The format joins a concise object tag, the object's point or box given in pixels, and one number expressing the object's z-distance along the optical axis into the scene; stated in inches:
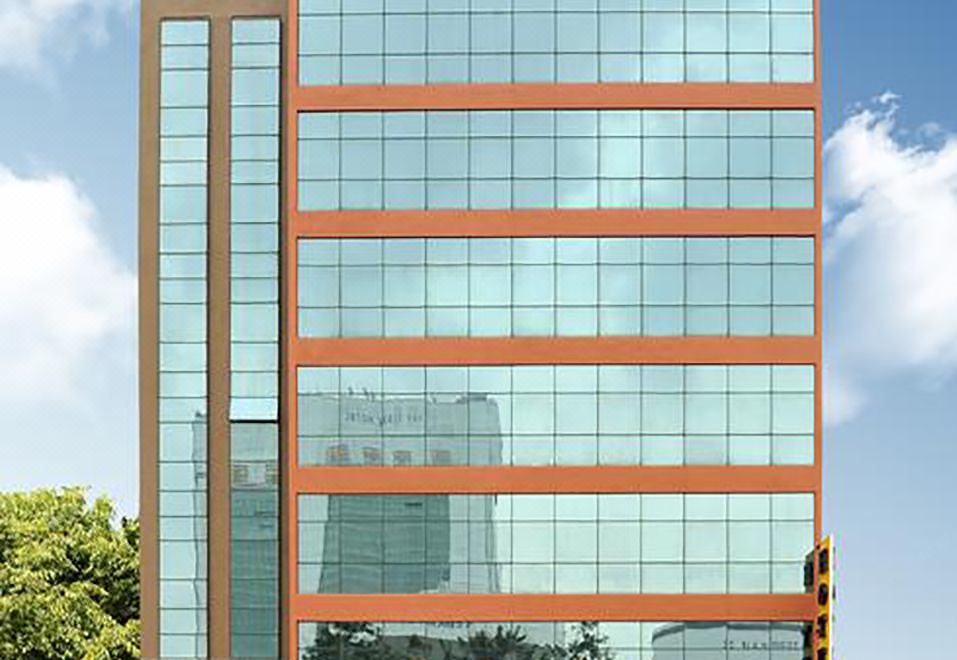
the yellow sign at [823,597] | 1267.2
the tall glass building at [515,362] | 1355.8
